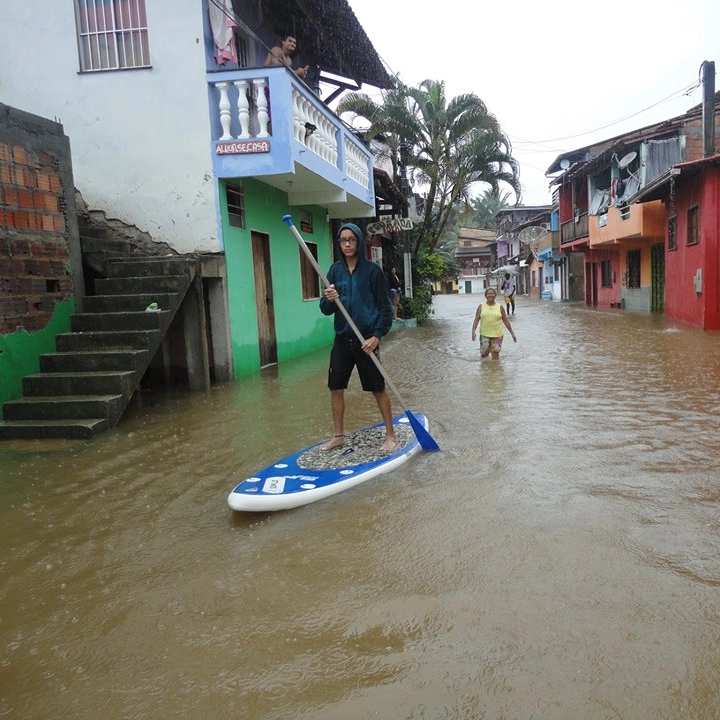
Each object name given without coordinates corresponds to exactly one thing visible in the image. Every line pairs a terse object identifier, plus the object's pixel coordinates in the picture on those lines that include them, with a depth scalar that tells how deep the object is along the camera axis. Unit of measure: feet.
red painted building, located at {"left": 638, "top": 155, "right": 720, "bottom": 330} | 43.37
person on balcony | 33.42
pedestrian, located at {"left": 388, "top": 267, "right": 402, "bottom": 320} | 68.48
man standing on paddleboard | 15.89
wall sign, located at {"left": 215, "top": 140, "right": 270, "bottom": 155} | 28.14
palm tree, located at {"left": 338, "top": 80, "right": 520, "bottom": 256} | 62.59
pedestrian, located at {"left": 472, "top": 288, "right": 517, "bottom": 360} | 33.88
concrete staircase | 19.94
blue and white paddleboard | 12.51
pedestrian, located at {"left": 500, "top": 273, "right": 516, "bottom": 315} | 75.42
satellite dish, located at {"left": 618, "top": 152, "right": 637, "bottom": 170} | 67.77
